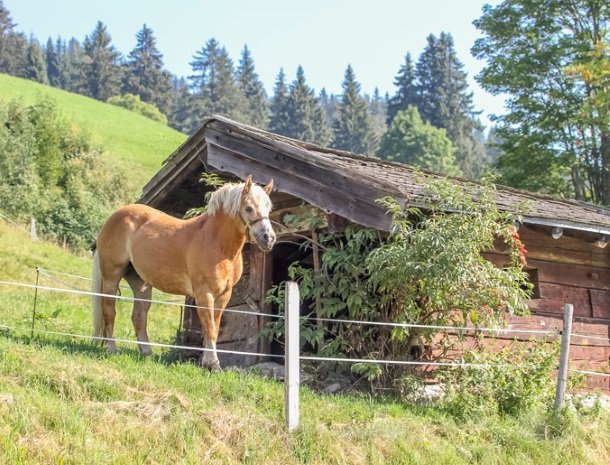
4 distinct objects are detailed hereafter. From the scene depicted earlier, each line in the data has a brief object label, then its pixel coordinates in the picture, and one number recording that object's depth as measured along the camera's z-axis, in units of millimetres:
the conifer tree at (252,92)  86456
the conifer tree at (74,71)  88688
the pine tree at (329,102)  141000
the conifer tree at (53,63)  111125
